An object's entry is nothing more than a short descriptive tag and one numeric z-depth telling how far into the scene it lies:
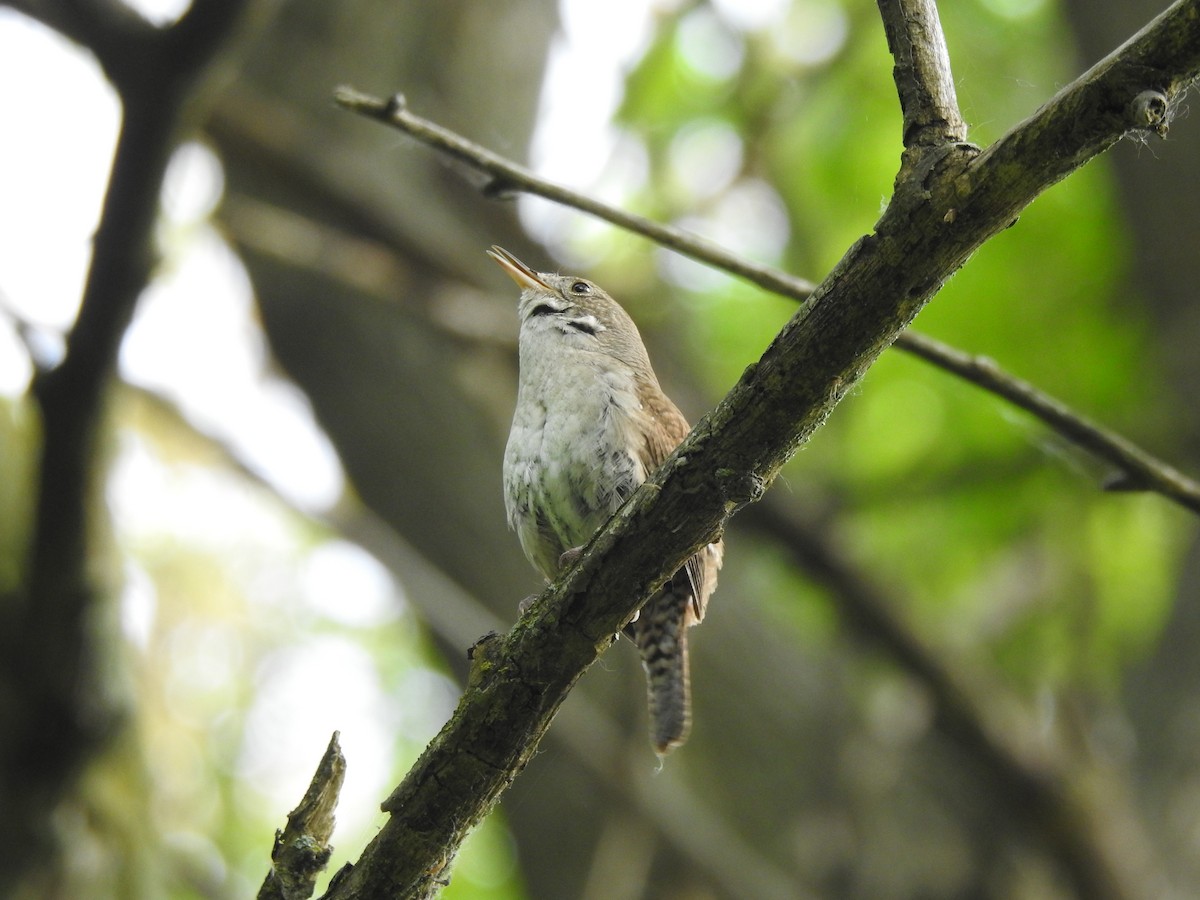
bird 6.43
